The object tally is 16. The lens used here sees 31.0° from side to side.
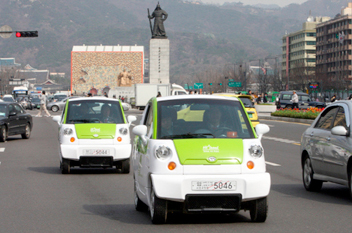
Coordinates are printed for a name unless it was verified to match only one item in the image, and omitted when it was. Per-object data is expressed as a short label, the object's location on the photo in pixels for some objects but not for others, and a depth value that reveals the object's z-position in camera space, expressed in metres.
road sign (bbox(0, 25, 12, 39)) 41.72
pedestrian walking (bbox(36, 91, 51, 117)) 49.28
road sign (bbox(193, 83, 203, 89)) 101.84
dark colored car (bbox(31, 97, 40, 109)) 83.11
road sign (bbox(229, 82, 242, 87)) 109.88
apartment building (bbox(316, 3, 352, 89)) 139.00
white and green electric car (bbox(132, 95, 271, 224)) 7.00
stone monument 71.00
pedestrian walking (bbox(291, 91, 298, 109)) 47.97
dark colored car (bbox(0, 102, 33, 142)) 23.19
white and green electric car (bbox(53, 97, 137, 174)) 13.07
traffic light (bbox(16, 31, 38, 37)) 41.46
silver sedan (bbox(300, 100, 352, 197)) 9.51
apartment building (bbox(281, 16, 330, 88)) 178.12
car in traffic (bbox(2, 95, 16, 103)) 73.91
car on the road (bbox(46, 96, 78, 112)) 67.32
